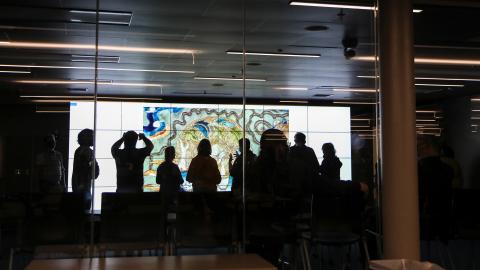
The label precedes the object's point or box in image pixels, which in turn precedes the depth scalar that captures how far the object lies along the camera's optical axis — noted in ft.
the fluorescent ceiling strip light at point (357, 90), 18.76
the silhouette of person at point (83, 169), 16.22
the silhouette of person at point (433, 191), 19.26
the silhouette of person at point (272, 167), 17.72
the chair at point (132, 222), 16.38
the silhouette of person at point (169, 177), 16.94
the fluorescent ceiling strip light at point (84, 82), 16.35
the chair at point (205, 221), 17.01
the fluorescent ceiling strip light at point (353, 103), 18.60
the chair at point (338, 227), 18.01
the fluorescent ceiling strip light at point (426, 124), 19.53
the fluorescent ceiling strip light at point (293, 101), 18.03
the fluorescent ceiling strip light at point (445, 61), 20.40
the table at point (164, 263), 11.40
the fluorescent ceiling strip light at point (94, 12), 17.30
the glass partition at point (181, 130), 16.17
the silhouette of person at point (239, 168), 17.44
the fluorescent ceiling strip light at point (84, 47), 16.34
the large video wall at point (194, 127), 16.47
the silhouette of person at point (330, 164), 18.29
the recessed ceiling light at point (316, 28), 20.18
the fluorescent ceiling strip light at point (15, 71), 16.07
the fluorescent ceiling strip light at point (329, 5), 18.07
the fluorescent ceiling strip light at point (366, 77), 19.06
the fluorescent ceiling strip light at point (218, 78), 17.60
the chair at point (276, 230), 17.67
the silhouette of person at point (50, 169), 15.99
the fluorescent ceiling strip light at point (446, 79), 20.20
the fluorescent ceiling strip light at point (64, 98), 16.26
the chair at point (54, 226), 15.97
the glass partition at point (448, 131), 19.36
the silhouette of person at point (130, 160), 16.55
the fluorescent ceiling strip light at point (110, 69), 16.33
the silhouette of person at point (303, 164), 18.02
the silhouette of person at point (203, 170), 17.15
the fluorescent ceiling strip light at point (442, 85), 20.06
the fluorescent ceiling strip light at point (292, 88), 18.15
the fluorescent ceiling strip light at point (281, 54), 18.47
